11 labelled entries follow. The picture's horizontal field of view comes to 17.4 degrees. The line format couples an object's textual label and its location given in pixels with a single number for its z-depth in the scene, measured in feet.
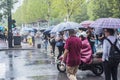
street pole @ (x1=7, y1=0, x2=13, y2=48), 110.02
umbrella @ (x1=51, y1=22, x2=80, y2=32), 43.52
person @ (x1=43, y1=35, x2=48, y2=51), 100.16
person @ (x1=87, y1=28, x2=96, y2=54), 53.52
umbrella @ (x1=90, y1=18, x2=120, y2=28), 33.06
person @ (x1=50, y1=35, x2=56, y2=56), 77.94
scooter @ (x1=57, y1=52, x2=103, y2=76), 44.86
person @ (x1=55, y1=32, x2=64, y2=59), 55.62
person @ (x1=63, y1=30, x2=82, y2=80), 32.63
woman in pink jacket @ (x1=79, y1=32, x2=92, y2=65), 43.68
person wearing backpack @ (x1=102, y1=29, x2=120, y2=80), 28.58
